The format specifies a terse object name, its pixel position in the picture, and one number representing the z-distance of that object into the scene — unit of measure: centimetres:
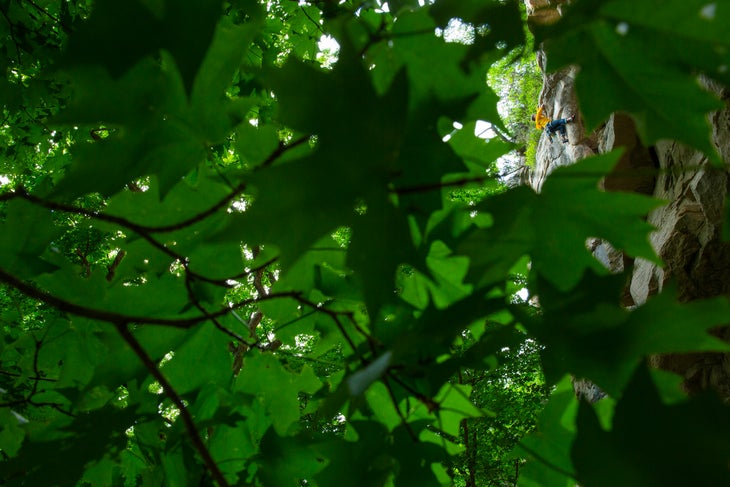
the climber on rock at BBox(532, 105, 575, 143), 622
